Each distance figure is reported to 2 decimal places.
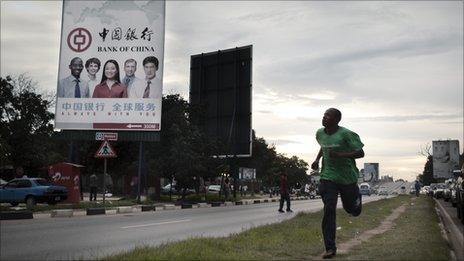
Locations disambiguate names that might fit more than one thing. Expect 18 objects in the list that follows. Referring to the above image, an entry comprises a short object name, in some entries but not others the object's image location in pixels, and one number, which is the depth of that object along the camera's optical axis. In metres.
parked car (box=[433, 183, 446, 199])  42.23
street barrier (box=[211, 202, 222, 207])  28.18
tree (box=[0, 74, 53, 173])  42.03
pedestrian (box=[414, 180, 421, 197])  51.63
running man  6.79
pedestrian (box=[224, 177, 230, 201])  35.13
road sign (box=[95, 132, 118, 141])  23.51
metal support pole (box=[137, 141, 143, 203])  24.72
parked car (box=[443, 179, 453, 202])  32.16
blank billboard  33.56
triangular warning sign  19.98
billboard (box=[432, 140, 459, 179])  36.84
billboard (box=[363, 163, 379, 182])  102.75
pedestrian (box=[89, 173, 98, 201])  26.97
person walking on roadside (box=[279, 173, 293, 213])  19.88
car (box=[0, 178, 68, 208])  21.81
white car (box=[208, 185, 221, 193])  57.23
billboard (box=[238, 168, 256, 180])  46.72
